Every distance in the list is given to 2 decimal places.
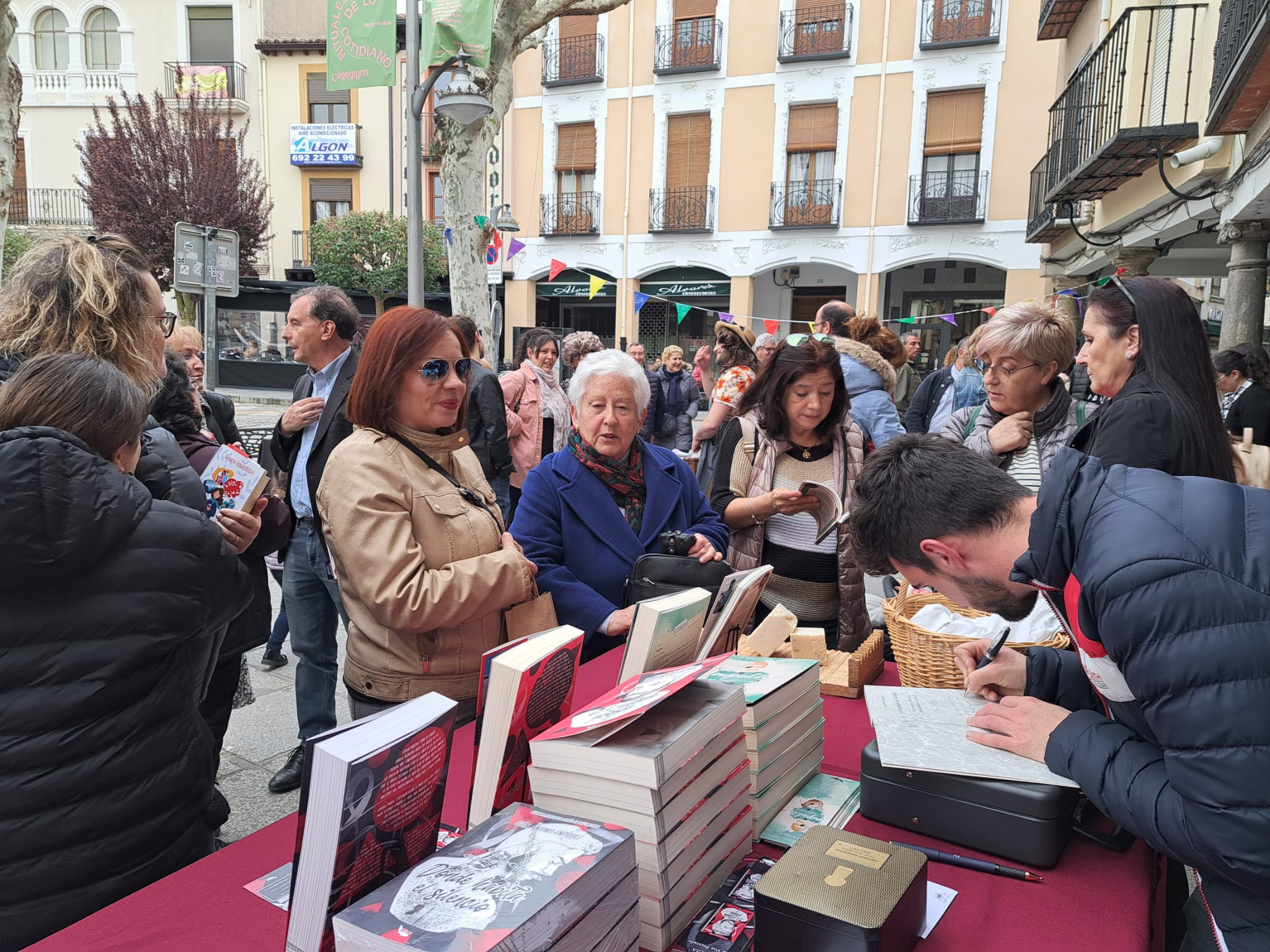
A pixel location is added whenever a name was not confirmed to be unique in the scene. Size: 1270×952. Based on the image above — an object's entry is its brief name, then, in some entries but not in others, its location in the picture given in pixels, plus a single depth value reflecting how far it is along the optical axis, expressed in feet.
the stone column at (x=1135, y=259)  32.27
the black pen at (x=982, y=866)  4.08
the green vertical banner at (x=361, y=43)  22.57
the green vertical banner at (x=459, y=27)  22.99
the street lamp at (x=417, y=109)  23.54
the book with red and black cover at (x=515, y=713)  3.60
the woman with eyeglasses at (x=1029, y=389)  9.42
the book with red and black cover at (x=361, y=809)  2.76
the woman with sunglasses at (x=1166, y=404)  6.73
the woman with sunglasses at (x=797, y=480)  9.21
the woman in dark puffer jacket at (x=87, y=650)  4.12
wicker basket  5.88
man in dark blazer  10.25
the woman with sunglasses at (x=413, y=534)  6.21
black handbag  7.31
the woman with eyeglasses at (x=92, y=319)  6.00
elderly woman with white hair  7.74
